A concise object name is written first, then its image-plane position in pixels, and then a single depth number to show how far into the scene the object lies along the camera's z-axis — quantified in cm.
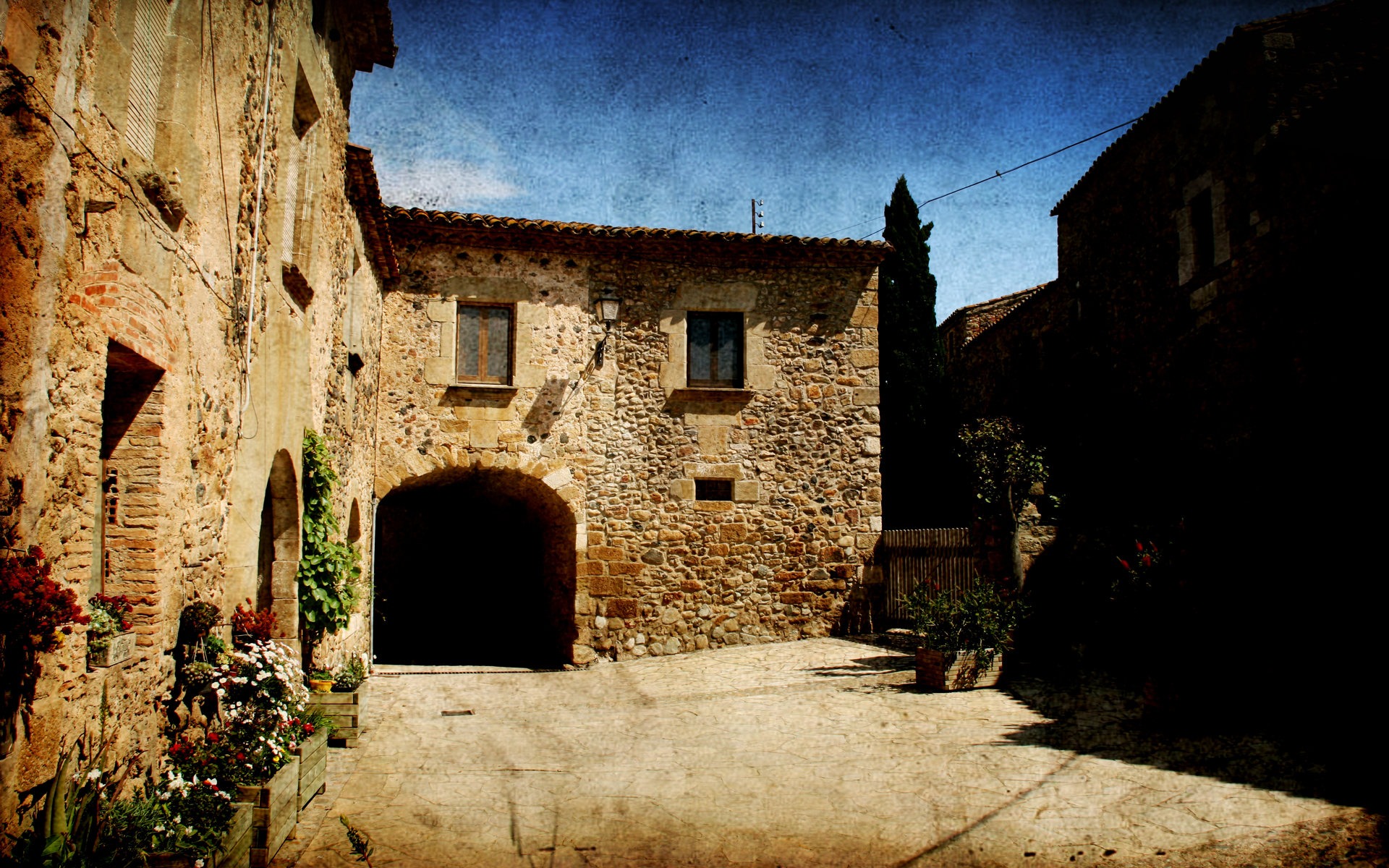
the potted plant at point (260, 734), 436
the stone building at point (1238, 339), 752
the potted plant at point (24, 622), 303
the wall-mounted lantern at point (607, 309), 1238
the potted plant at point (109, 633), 389
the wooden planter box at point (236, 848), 355
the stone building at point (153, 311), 328
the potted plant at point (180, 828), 346
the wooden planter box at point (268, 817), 430
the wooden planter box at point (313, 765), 518
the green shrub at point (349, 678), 717
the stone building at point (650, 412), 1196
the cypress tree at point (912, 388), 1769
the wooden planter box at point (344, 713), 689
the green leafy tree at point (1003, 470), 1021
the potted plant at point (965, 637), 883
